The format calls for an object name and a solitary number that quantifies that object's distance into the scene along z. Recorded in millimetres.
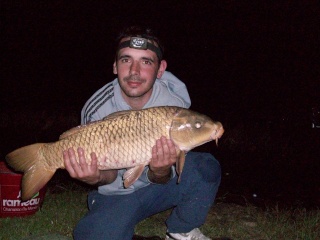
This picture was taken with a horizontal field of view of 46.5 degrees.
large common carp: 1926
